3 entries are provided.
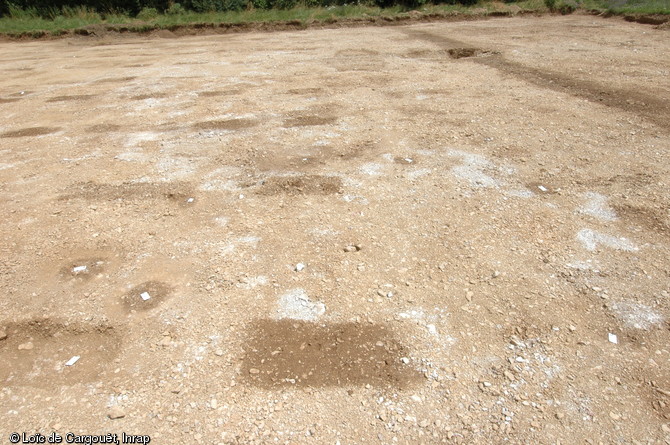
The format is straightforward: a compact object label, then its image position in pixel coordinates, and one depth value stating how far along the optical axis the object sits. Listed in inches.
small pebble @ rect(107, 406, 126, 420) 112.5
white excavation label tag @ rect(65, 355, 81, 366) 127.9
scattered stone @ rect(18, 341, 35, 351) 133.5
